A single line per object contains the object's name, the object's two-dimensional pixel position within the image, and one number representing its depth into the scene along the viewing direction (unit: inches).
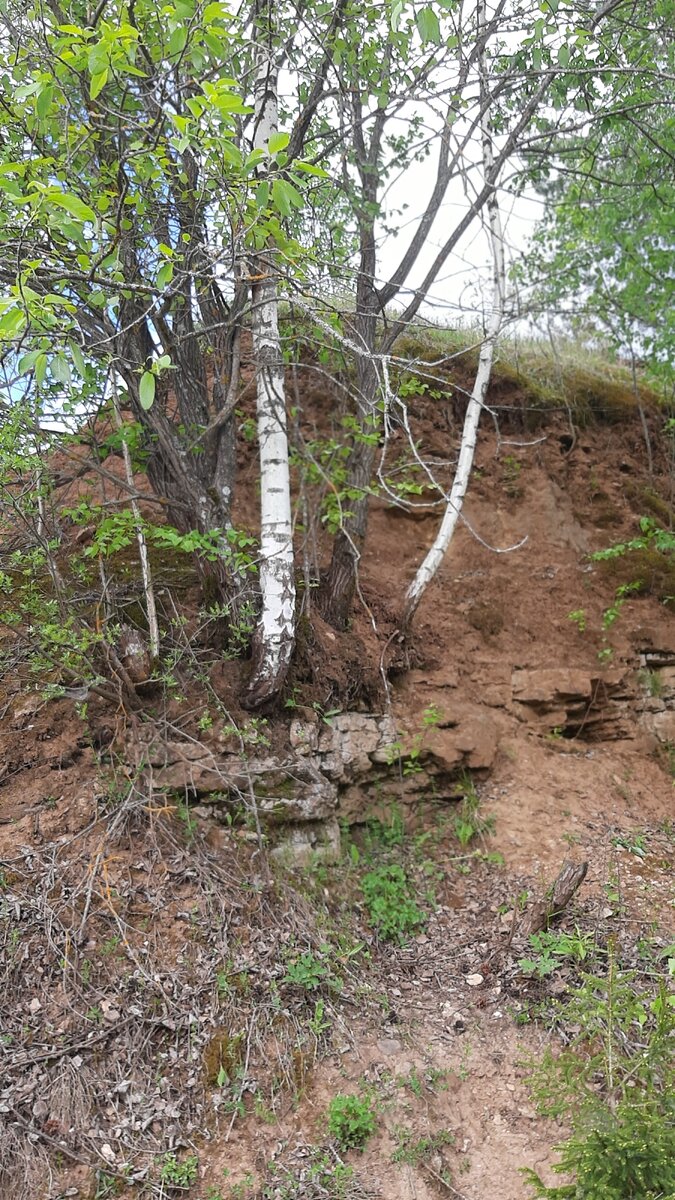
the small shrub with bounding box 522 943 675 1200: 108.3
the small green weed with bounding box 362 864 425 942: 206.5
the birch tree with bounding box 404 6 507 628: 251.8
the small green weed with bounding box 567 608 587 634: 285.9
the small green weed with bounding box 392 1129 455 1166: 151.6
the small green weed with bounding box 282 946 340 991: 178.4
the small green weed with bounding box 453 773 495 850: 236.2
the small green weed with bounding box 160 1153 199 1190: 141.4
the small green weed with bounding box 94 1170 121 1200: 138.1
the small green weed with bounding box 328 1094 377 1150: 154.3
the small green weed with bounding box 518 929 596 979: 181.6
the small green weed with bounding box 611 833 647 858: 229.0
